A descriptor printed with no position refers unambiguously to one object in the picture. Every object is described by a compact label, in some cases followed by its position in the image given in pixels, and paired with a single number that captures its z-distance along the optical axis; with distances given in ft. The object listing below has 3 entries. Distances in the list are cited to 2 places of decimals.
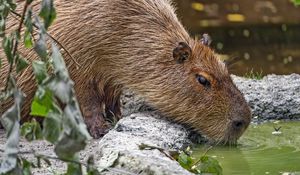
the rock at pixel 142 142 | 25.44
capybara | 36.94
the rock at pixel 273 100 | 42.03
